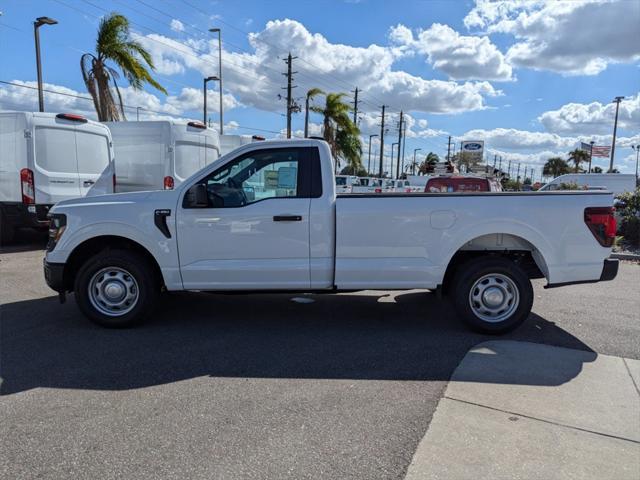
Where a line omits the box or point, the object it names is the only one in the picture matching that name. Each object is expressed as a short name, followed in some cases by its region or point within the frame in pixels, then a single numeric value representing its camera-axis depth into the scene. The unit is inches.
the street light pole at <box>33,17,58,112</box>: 547.7
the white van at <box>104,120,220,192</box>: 454.6
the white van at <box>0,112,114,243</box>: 364.5
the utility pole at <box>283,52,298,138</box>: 1236.3
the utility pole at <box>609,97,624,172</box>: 1641.5
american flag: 1797.5
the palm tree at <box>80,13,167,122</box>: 594.2
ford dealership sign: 1553.9
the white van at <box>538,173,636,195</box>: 850.1
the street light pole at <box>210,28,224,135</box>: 1077.6
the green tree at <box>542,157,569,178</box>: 3685.5
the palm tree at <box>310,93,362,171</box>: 1286.9
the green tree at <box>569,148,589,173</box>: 3250.5
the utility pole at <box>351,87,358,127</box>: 1958.8
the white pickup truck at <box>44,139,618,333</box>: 197.5
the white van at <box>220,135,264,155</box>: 644.7
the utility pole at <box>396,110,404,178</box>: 2392.8
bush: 465.1
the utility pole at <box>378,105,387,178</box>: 2071.1
